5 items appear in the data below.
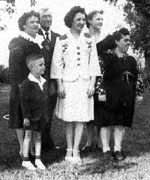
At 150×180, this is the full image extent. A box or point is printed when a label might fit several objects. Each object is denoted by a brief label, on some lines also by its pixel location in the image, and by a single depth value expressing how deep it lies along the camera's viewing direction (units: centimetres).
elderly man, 647
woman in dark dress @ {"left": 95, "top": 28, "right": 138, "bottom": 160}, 623
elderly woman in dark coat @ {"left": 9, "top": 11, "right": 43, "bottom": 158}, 589
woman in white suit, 615
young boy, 566
